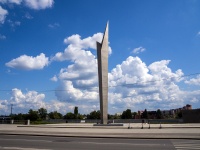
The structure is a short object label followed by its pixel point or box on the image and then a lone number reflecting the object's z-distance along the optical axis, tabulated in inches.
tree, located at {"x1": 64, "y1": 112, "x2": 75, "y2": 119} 3748.3
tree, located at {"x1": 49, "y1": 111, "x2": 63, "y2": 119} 3948.6
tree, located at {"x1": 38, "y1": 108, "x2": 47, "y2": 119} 3296.1
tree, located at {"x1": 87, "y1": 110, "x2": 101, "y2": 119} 3655.7
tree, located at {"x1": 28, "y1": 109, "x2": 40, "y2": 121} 2631.9
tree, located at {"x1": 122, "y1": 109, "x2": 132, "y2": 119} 3621.4
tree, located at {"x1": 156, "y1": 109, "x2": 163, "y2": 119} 3806.3
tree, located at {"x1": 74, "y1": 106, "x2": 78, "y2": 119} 3378.9
